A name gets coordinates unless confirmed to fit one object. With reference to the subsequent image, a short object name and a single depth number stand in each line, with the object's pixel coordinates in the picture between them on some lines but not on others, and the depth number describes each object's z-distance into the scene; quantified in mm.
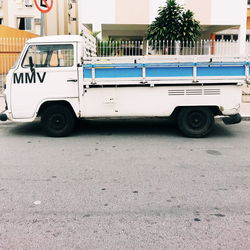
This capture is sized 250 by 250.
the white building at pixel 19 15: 31297
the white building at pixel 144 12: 17906
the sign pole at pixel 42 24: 9413
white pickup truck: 7043
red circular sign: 9080
